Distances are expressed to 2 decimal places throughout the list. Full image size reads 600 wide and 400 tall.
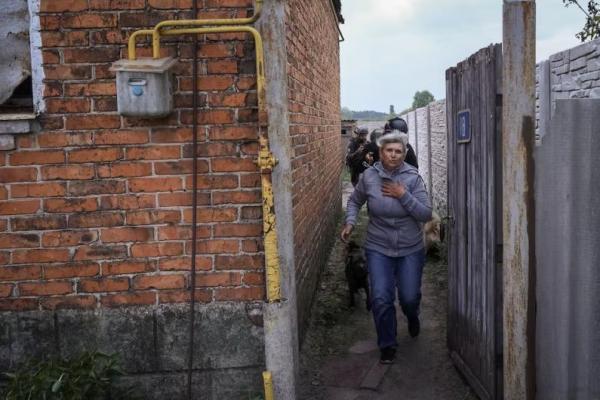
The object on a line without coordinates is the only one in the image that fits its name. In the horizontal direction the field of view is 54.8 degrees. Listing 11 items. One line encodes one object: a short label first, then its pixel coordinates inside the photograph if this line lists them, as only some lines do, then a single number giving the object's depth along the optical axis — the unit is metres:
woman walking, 4.62
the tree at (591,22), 8.80
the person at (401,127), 7.32
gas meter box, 3.20
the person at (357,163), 8.22
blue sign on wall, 4.04
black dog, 6.09
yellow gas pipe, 3.30
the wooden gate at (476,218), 3.58
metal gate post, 3.27
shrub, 3.12
